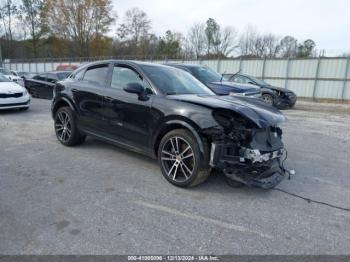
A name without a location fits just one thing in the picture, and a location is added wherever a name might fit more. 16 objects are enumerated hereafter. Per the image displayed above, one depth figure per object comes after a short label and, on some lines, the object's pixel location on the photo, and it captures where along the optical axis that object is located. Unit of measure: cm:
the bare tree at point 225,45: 5722
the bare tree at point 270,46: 5500
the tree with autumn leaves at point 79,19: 4331
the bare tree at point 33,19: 4787
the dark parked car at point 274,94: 1264
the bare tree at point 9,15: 4909
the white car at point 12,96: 881
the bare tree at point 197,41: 5803
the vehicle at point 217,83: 864
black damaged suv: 344
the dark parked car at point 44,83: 1284
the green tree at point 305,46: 4397
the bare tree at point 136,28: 5106
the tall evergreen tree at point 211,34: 5788
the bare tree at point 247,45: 5762
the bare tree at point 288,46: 5004
